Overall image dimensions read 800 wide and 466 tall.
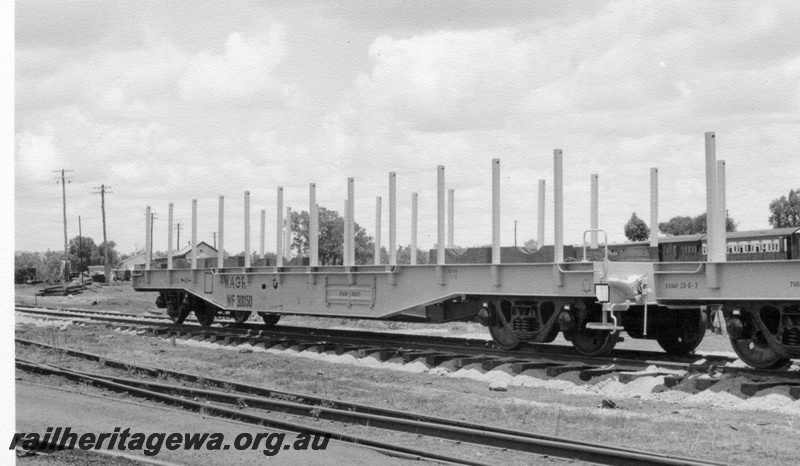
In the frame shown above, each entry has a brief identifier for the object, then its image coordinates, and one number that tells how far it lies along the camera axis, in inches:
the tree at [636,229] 1296.3
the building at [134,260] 3946.9
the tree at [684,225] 1647.4
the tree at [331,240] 1007.0
